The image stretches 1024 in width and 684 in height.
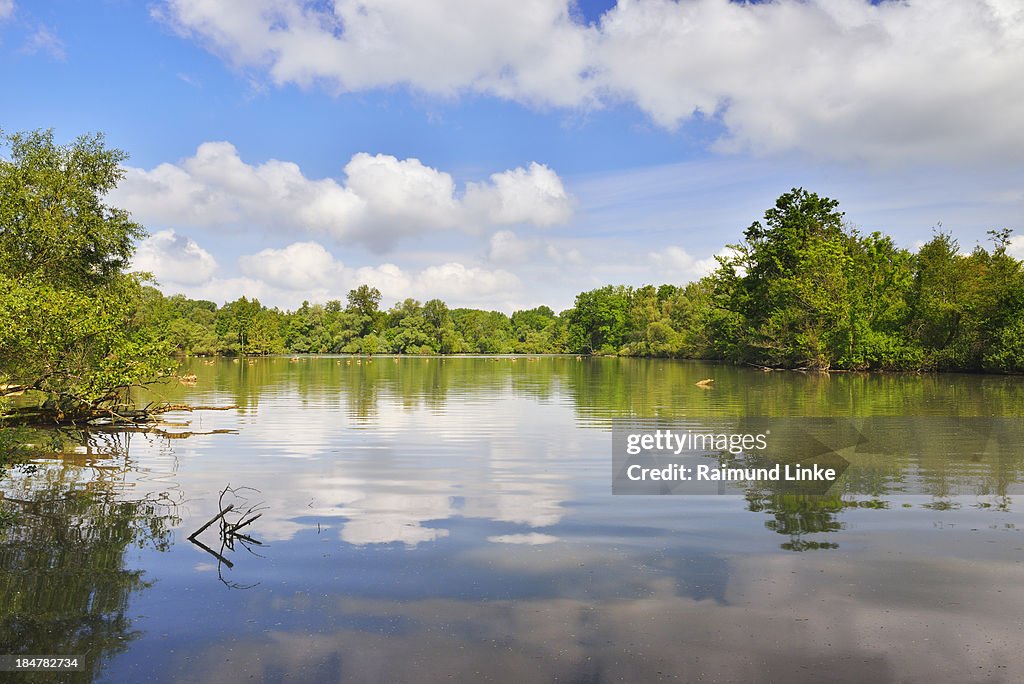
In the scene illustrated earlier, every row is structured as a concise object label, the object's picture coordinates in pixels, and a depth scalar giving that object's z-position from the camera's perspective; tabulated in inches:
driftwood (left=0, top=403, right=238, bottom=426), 922.7
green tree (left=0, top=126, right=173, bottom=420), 772.6
